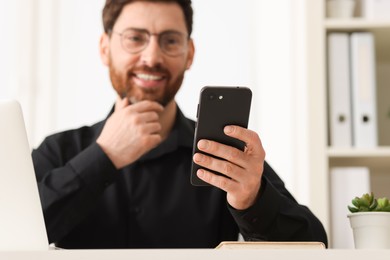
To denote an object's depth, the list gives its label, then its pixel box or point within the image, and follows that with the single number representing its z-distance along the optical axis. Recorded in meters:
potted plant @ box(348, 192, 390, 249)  1.94
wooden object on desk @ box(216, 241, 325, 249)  1.68
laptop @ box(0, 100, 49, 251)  1.81
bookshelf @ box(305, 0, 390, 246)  2.85
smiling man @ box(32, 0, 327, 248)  2.30
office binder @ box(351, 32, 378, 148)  2.87
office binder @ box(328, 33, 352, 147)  2.88
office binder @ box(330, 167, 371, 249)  2.82
